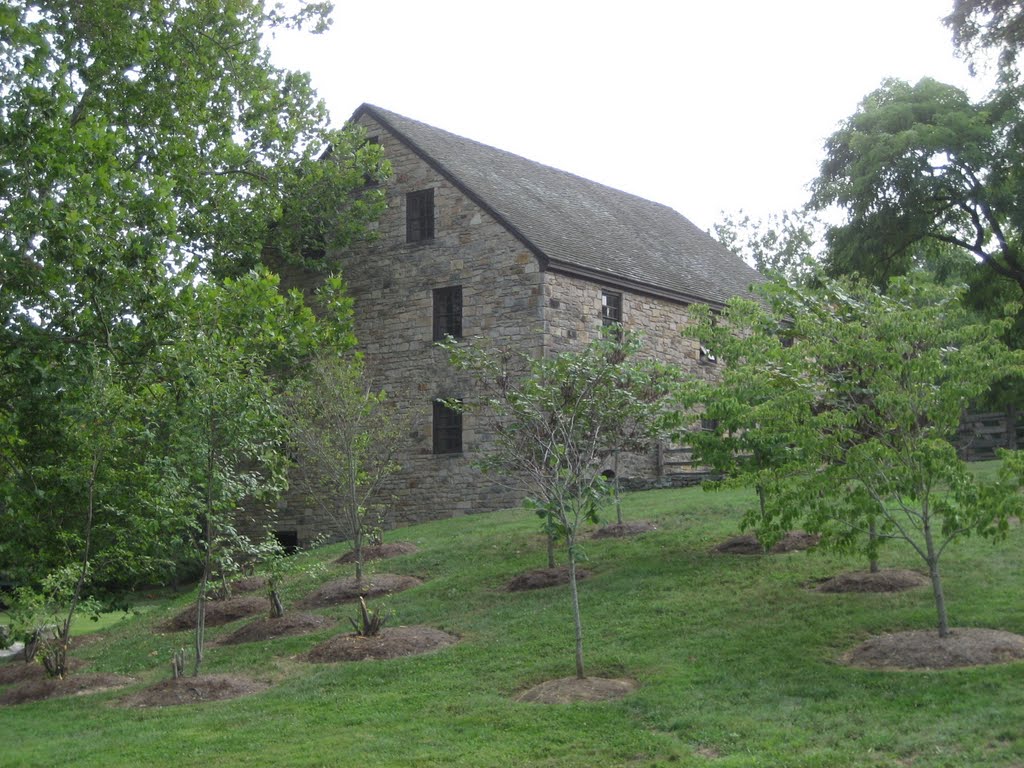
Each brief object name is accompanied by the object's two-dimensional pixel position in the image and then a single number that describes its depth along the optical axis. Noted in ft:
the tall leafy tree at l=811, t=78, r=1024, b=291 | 88.79
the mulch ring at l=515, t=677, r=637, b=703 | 35.83
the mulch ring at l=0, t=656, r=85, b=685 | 51.37
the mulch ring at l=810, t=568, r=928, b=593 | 44.60
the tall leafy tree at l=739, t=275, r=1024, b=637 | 36.83
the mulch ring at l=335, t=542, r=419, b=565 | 66.97
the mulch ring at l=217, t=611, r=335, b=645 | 52.21
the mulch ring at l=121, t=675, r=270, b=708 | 41.96
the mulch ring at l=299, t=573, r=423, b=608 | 57.31
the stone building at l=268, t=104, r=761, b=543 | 82.38
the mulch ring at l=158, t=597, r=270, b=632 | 59.67
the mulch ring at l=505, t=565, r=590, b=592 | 53.16
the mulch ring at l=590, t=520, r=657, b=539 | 60.90
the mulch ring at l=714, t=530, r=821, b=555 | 52.60
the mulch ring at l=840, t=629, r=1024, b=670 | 34.83
